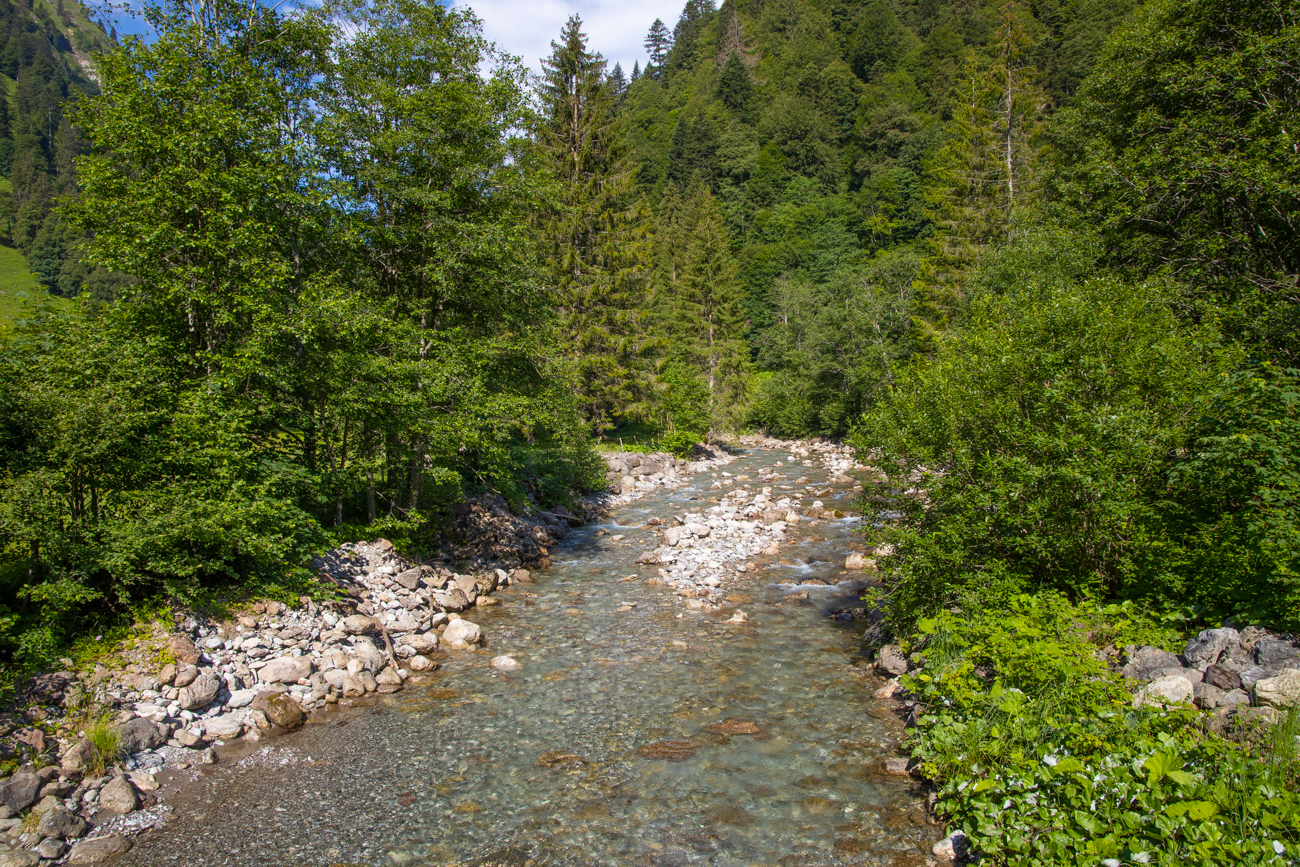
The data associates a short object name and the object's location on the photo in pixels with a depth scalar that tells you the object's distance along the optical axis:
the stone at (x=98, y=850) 6.02
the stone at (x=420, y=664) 10.80
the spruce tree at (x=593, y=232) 33.69
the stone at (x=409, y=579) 13.29
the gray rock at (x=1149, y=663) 6.87
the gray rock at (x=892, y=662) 9.95
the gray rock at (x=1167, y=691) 6.08
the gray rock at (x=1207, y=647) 6.59
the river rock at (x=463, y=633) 12.00
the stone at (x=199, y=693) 8.27
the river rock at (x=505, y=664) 10.95
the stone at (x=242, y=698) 8.69
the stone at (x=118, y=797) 6.67
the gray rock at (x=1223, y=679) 6.14
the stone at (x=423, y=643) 11.45
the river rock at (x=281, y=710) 8.69
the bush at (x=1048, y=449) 8.38
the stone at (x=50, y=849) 5.88
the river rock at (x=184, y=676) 8.40
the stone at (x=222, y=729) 8.18
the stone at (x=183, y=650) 8.71
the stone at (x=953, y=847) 6.07
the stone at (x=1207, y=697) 6.00
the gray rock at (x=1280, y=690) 5.48
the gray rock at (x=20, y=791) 6.16
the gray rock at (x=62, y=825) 6.06
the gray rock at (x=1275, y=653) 6.03
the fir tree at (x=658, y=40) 146.12
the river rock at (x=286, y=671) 9.30
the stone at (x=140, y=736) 7.42
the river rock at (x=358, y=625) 11.02
